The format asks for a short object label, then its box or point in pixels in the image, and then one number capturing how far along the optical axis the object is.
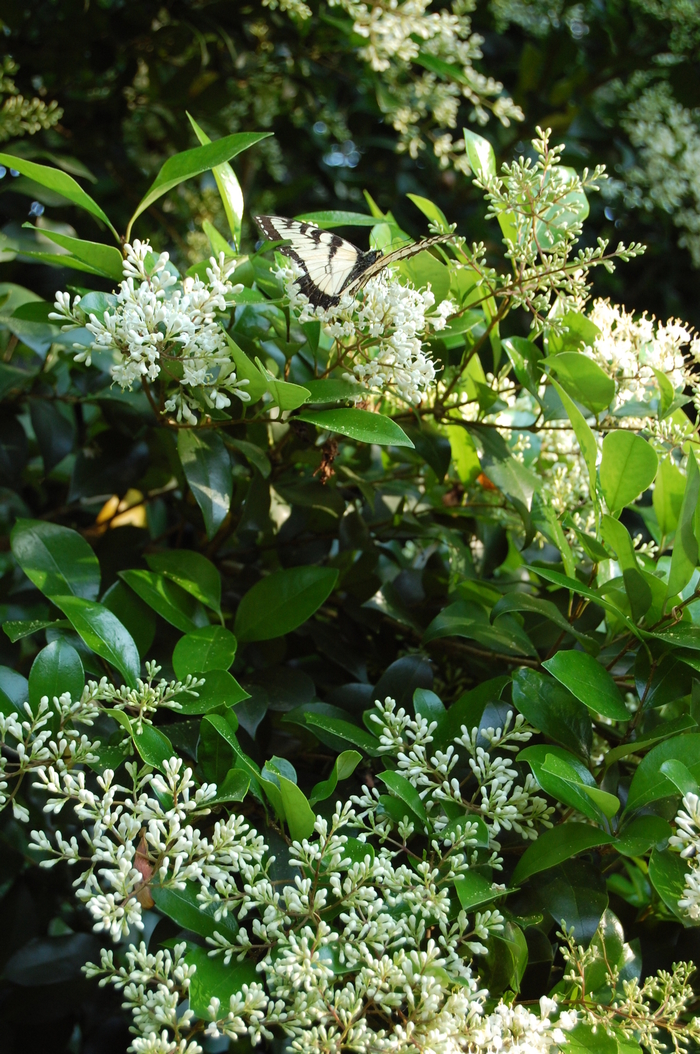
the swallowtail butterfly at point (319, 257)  0.80
